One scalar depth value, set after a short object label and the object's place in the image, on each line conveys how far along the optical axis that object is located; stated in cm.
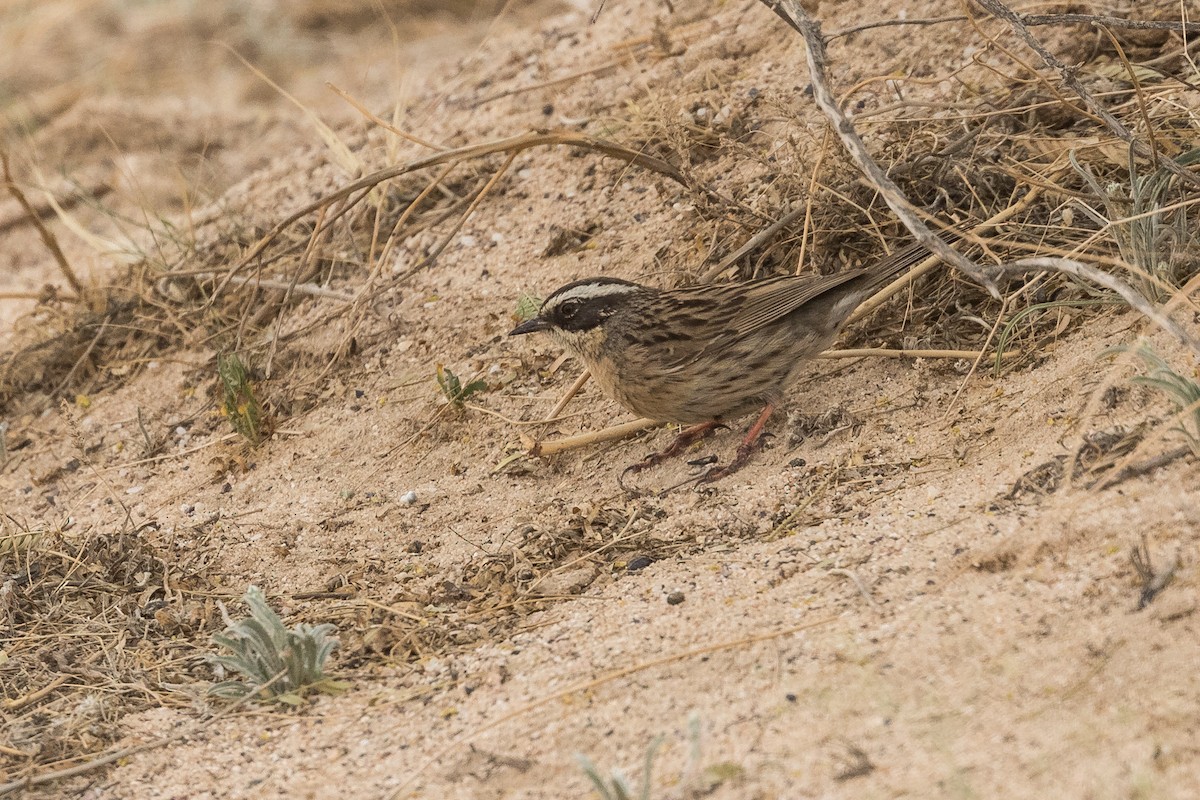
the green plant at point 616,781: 629
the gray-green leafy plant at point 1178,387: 809
